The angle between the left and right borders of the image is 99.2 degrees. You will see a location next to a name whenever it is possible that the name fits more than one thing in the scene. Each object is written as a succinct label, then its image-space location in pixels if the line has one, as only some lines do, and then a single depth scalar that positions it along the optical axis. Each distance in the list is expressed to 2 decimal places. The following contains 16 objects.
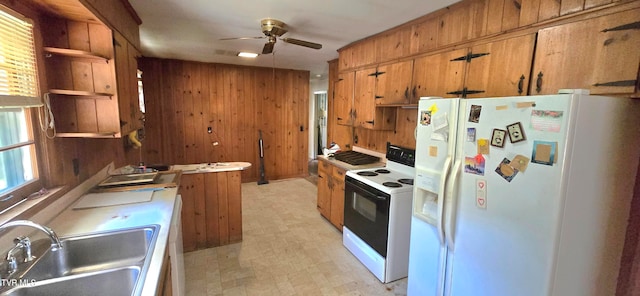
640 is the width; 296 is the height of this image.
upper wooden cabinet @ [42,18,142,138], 1.65
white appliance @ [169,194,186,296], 1.56
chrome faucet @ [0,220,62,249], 0.99
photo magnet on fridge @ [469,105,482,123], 1.53
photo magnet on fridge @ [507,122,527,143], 1.32
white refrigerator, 1.22
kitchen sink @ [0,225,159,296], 1.08
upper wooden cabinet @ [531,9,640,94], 1.30
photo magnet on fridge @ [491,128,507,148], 1.40
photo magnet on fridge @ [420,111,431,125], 1.88
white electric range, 2.33
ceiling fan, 2.58
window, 1.24
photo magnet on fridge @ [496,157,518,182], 1.36
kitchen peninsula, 2.80
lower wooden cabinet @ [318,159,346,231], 3.21
